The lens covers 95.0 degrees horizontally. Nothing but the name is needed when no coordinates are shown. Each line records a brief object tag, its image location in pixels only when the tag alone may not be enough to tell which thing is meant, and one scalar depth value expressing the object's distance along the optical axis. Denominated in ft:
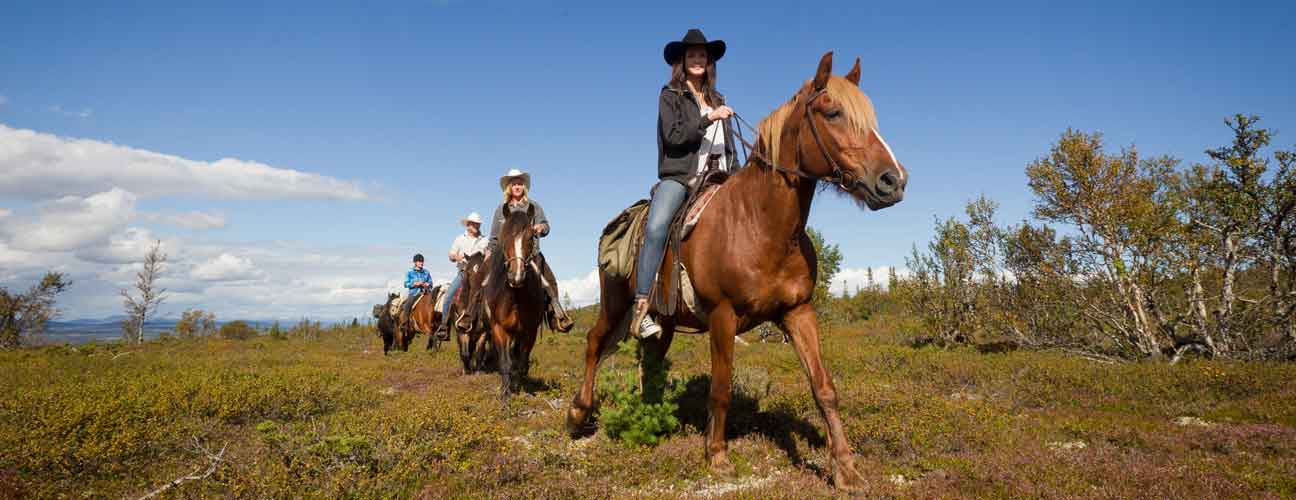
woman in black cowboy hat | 17.29
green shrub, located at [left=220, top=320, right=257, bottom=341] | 101.86
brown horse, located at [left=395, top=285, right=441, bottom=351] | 49.42
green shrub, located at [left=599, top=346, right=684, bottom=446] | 19.12
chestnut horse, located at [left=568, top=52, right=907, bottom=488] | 13.67
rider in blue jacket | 55.70
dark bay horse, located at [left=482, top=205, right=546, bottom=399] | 27.37
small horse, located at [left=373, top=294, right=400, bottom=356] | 61.11
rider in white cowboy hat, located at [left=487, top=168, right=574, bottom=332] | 29.74
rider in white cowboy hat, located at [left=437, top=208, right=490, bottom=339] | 40.34
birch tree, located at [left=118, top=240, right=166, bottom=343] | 121.29
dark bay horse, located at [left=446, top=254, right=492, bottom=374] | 32.89
